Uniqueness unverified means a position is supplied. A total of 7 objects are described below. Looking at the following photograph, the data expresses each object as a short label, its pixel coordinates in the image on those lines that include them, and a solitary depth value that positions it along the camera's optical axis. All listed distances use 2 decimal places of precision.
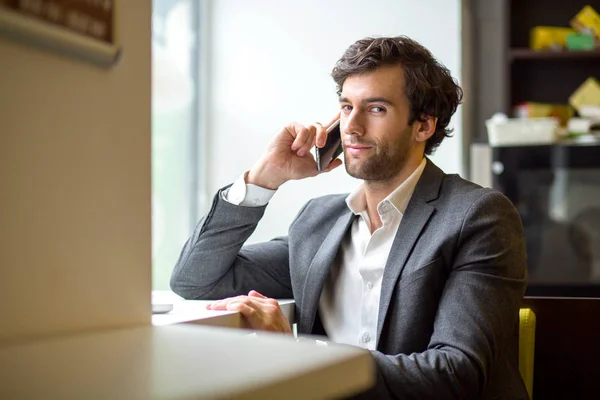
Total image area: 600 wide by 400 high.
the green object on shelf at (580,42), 3.37
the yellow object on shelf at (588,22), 3.40
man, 1.53
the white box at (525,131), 3.11
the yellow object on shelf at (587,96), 3.41
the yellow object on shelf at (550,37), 3.43
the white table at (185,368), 0.48
